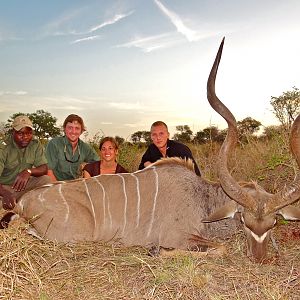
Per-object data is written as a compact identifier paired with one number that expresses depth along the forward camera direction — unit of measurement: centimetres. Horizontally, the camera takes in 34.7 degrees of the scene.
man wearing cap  416
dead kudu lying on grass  297
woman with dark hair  411
